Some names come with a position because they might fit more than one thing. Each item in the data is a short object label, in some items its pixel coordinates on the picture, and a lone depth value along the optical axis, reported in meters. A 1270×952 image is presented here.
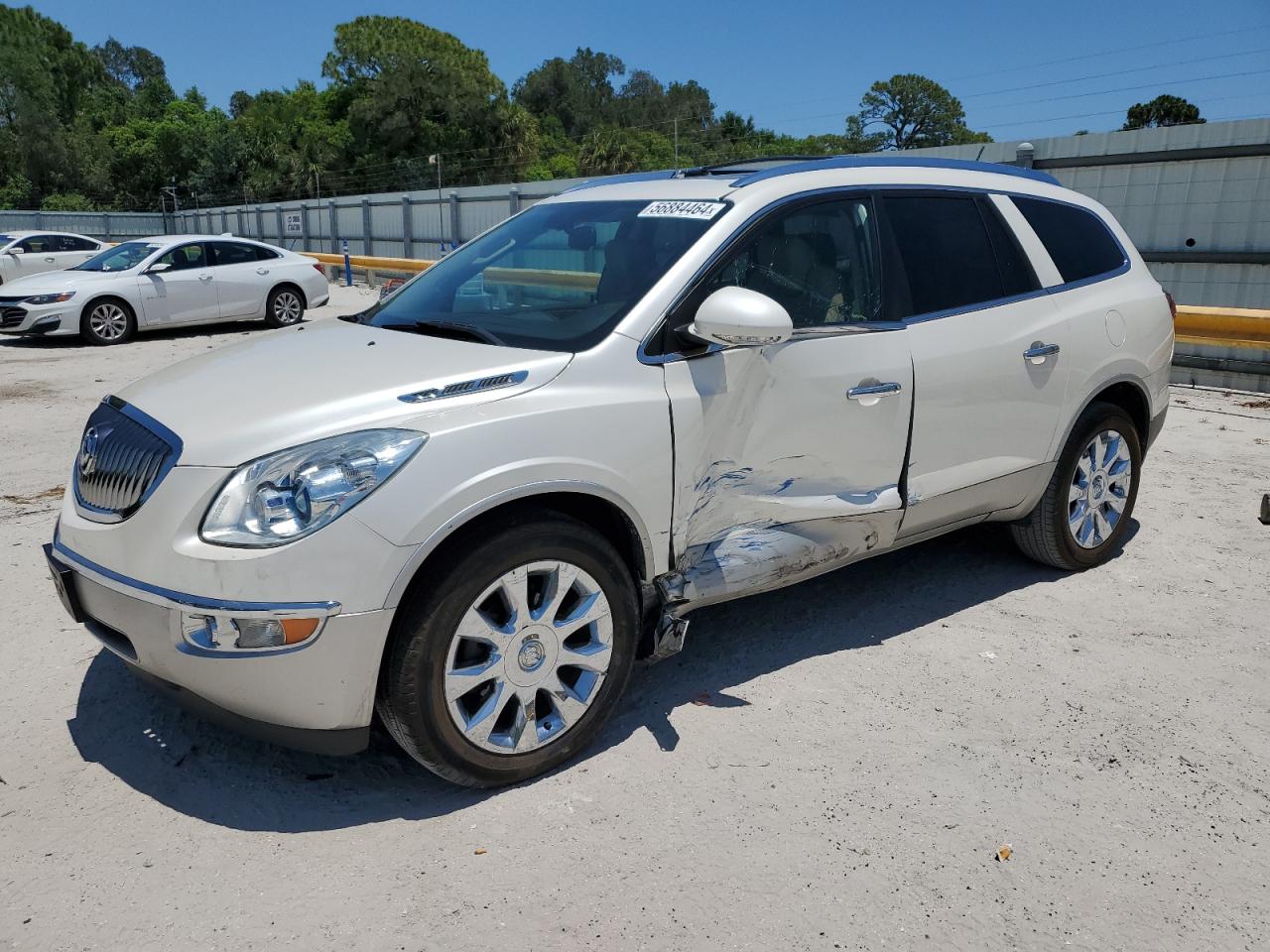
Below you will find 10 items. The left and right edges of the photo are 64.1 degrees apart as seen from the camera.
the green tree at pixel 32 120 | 78.00
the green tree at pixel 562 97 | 126.94
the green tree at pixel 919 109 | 91.81
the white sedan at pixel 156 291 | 13.02
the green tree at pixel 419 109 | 82.62
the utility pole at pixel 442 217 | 25.95
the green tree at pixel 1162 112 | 77.38
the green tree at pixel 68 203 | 69.81
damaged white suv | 2.69
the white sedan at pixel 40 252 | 19.22
